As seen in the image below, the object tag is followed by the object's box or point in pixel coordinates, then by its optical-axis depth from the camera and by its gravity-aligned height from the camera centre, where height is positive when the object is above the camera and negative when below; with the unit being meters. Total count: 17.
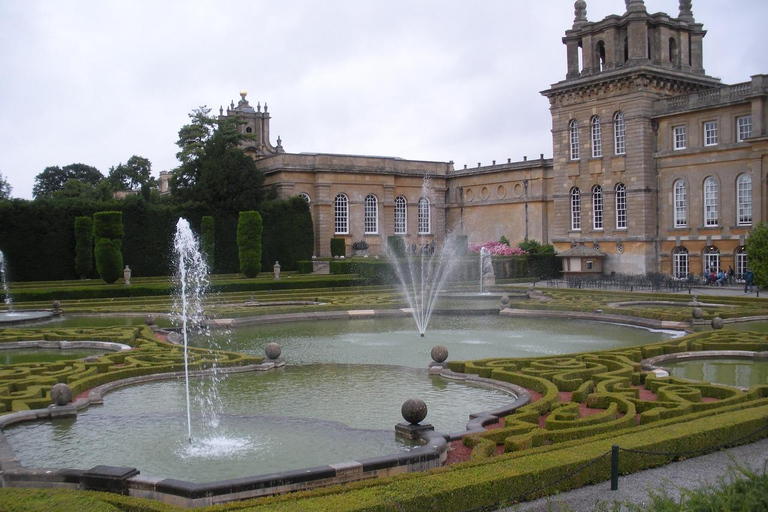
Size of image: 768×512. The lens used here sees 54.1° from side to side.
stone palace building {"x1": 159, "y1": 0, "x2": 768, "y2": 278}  33.50 +4.60
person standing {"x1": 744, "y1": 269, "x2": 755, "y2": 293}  28.73 -1.23
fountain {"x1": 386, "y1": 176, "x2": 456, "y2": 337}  28.02 -0.82
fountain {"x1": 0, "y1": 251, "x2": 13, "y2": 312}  26.39 -0.64
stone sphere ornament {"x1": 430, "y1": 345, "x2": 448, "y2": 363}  14.32 -1.88
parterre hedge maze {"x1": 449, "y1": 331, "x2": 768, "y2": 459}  9.02 -2.11
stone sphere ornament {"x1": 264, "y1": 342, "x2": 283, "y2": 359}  15.13 -1.85
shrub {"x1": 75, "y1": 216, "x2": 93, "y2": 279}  36.16 +0.86
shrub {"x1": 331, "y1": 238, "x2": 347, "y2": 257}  45.72 +0.71
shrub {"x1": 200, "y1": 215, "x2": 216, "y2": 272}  39.00 +1.14
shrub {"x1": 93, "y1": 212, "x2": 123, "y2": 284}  33.53 +0.86
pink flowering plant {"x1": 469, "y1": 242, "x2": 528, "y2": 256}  40.16 +0.26
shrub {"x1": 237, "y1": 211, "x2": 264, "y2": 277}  37.47 +0.84
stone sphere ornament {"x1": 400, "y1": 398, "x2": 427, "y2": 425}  9.45 -1.96
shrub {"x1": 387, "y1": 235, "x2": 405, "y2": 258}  43.91 +0.61
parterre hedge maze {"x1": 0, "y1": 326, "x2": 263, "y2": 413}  11.85 -1.94
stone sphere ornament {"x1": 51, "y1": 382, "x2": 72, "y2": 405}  10.98 -1.91
